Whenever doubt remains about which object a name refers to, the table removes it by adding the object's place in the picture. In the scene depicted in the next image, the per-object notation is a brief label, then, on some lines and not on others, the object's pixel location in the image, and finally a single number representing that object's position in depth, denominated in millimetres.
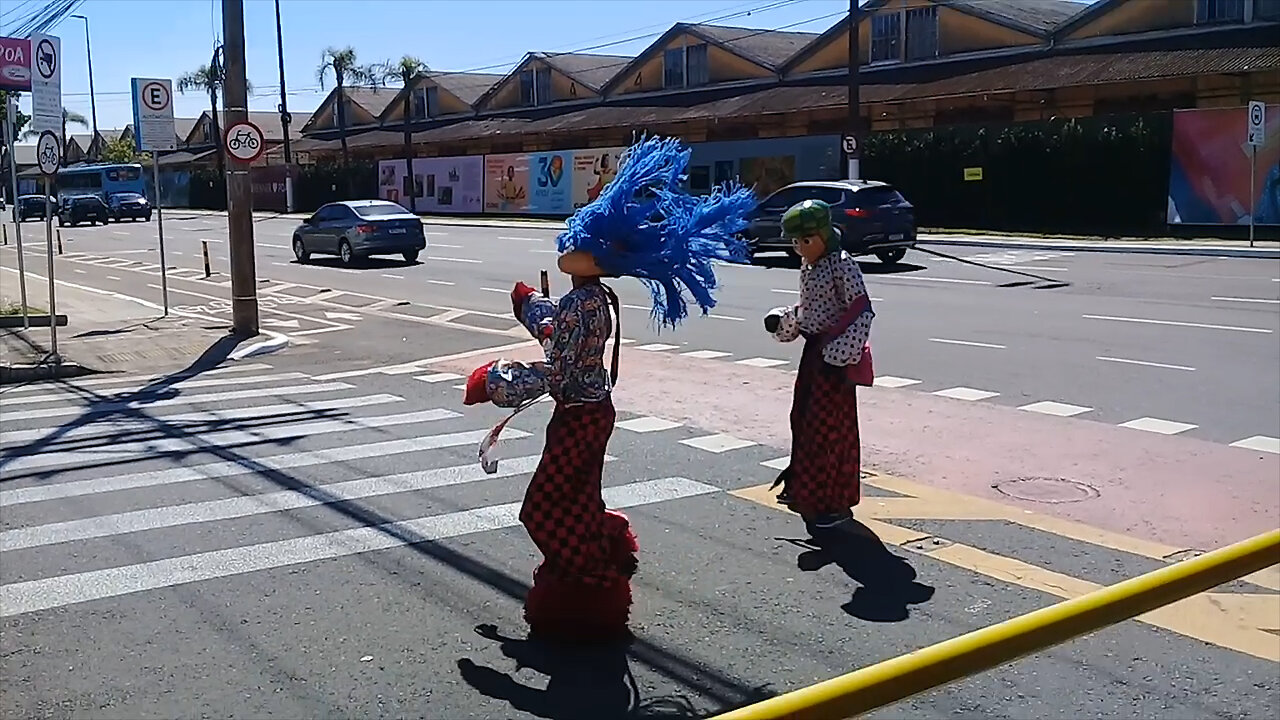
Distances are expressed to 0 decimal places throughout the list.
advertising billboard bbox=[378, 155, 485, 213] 55250
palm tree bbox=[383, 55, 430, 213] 57656
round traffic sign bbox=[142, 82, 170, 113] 17828
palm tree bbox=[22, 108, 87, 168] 92438
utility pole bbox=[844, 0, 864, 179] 33750
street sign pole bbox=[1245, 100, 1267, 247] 26297
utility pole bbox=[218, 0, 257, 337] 15781
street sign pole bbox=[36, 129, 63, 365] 14408
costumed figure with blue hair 5004
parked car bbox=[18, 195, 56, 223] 69688
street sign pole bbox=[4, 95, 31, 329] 13672
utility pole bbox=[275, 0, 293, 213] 65000
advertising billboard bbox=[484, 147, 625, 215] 47644
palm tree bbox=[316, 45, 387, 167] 69938
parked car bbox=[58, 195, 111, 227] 56656
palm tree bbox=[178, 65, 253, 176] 76438
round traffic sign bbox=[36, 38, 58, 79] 14430
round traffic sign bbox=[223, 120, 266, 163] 15245
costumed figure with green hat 6547
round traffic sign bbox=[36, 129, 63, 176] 14452
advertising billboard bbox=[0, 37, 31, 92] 15000
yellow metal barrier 1982
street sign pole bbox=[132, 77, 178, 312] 17781
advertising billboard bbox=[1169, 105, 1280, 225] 30062
